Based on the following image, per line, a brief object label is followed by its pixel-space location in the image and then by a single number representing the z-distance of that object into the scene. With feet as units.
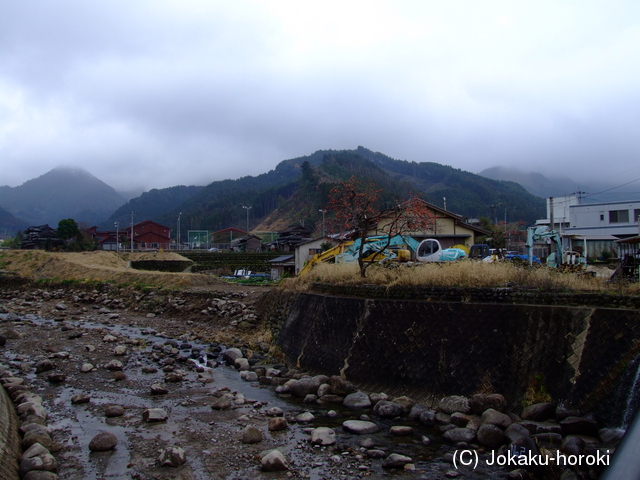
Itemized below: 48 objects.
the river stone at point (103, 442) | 29.25
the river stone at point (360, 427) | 32.27
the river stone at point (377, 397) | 38.04
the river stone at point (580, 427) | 28.81
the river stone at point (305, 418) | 34.81
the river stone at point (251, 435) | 30.71
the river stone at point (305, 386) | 41.50
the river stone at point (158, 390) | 41.75
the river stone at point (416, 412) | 34.58
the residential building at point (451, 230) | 116.57
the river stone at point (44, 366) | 48.25
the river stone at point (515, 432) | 28.66
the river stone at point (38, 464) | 25.03
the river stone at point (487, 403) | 33.01
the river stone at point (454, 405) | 33.86
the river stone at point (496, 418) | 30.50
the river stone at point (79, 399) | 38.47
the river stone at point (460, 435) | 30.04
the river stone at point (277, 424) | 32.83
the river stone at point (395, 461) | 27.09
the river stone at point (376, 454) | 28.47
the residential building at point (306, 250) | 148.05
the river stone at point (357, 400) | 37.68
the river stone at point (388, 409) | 35.22
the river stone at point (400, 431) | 31.73
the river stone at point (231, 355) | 54.63
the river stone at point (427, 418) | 33.27
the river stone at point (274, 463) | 26.50
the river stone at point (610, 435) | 27.27
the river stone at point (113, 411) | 35.55
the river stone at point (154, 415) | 34.32
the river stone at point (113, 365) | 50.42
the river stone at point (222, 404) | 37.81
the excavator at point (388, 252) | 69.62
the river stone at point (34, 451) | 26.21
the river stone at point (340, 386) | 40.98
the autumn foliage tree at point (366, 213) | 55.83
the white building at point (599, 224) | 126.62
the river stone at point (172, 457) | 27.14
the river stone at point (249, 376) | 47.51
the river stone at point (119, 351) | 57.54
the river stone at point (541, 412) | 30.81
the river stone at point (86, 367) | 48.92
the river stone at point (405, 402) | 36.09
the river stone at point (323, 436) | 30.50
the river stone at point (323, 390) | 40.63
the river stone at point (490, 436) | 29.01
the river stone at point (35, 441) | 28.27
